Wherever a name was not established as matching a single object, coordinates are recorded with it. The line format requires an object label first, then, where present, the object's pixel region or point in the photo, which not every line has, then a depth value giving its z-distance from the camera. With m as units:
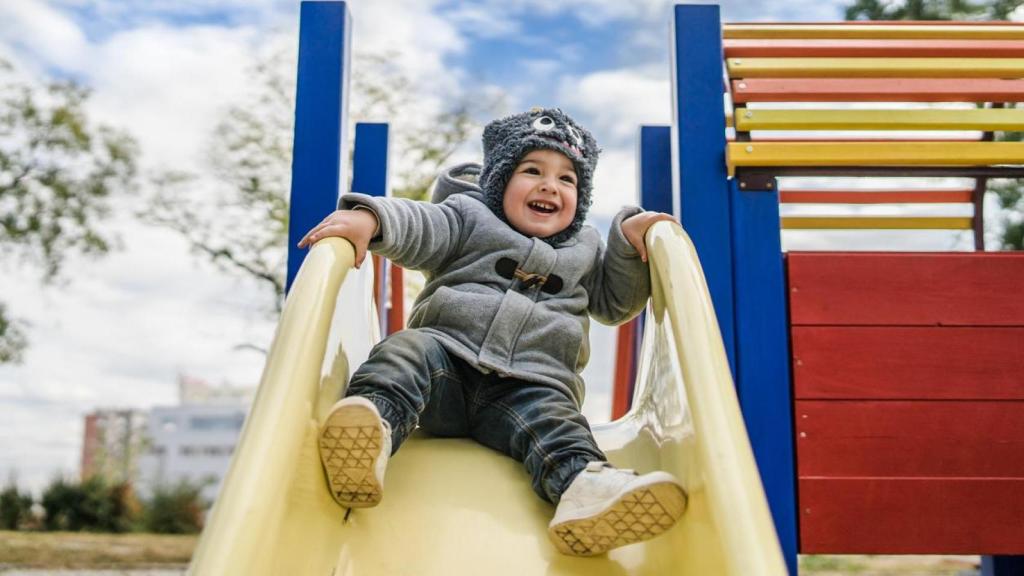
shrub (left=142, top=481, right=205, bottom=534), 8.39
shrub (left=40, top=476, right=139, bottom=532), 8.38
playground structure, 1.54
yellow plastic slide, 1.22
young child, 1.51
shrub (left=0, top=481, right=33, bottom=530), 8.21
